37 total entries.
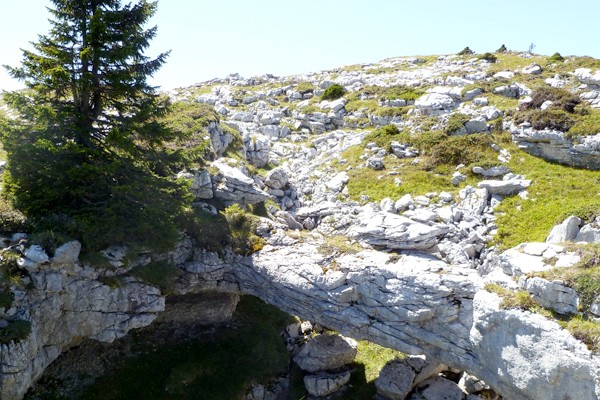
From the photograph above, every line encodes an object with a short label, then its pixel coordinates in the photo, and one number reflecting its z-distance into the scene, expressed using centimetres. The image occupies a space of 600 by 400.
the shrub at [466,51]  8256
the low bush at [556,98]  3381
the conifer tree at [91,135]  1703
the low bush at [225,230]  2170
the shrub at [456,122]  3616
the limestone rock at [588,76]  4028
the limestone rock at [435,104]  4290
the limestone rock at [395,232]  2012
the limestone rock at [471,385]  2044
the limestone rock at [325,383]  2130
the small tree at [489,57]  6731
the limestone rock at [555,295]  1444
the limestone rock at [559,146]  2858
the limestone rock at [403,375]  2059
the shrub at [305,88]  6626
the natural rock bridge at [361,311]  1428
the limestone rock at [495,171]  2952
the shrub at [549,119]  3098
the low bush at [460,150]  3206
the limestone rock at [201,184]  2356
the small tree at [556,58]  5879
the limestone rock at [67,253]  1650
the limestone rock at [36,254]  1593
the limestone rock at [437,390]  2014
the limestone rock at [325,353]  2248
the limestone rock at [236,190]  2494
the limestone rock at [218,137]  3283
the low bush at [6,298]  1499
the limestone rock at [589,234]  1800
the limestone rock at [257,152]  3838
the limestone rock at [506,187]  2684
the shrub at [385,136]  3781
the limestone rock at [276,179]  3256
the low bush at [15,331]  1470
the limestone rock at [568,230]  1931
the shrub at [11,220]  1714
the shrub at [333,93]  5989
